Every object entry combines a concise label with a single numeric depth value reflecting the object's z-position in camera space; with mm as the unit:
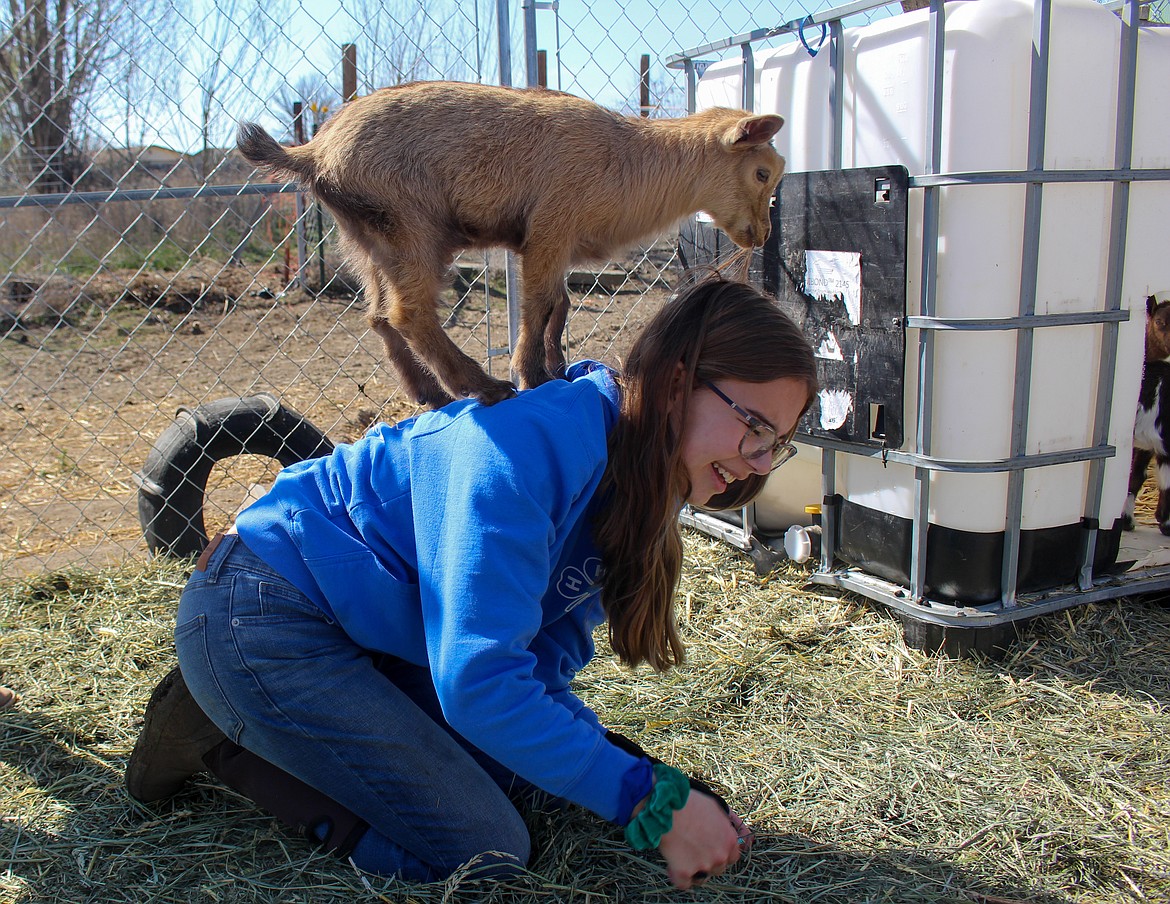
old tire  3762
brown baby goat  2121
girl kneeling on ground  1647
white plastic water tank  2635
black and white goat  4227
